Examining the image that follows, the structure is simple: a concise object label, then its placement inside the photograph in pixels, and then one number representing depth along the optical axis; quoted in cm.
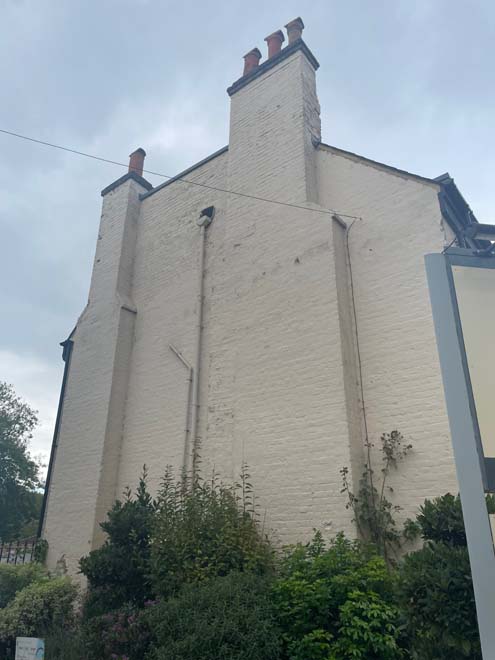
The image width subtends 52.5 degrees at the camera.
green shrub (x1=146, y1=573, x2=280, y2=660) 441
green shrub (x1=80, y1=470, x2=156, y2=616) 663
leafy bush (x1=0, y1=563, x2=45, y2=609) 858
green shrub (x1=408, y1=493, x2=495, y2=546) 439
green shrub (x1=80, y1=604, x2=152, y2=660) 536
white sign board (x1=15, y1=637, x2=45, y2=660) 594
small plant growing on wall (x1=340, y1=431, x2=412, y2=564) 632
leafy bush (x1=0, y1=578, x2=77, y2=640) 727
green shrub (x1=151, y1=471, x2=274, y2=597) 594
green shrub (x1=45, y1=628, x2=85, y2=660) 580
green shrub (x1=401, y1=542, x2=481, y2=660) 337
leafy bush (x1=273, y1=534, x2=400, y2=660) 457
